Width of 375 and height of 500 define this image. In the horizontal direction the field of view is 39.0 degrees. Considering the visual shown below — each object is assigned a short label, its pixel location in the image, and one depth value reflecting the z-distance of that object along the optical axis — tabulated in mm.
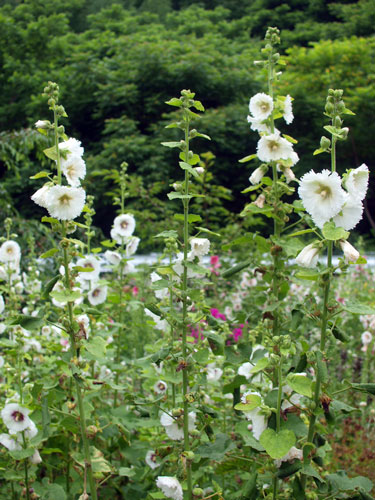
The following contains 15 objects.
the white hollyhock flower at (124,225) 2506
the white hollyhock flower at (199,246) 1607
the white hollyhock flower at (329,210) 1301
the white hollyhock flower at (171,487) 1491
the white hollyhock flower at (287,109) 1684
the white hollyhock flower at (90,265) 2273
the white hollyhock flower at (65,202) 1467
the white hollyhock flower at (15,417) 1752
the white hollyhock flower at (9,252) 2404
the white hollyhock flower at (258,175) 1647
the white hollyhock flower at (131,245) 2559
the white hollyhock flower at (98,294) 2324
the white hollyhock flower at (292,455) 1391
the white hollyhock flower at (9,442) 1811
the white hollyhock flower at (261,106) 1624
